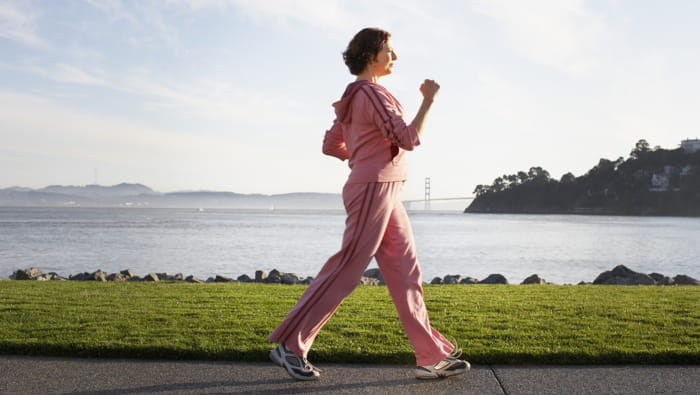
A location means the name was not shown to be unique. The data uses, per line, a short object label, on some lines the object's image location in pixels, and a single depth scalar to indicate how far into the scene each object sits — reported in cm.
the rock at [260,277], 1309
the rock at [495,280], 1323
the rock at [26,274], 1334
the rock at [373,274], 1369
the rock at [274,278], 1282
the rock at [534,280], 1341
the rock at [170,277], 1353
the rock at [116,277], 1262
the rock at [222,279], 1355
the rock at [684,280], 1268
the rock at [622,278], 1263
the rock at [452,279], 1348
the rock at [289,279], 1268
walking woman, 315
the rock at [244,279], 1425
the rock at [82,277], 1301
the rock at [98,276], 1244
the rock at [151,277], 1265
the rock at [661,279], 1320
